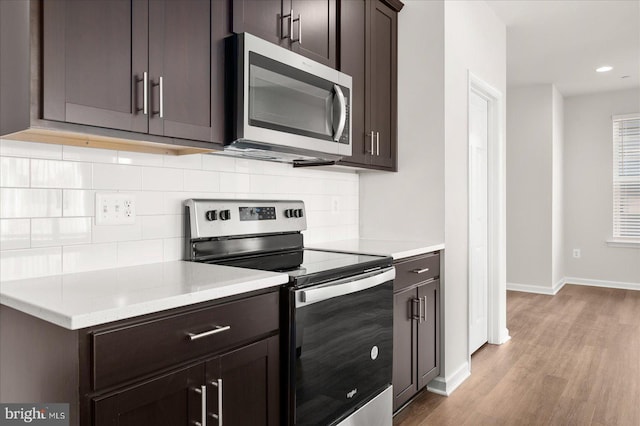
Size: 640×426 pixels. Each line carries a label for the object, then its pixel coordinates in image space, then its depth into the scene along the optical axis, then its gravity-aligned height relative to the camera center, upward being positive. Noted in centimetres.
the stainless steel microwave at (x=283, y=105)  173 +46
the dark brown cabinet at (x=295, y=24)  182 +84
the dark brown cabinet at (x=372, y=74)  246 +81
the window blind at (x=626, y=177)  572 +45
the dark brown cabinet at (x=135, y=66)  126 +47
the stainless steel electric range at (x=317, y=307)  160 -37
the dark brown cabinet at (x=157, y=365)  106 -40
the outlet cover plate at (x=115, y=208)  164 +2
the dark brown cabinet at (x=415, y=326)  230 -62
